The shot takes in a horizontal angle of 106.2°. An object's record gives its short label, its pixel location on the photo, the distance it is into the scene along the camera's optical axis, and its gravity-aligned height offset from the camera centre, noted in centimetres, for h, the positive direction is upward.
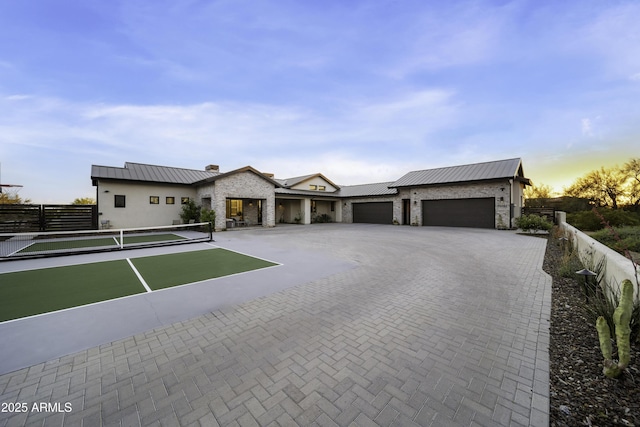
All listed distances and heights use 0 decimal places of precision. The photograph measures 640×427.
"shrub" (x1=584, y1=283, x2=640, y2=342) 301 -142
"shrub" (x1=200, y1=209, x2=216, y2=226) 1736 -37
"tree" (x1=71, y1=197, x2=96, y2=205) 3045 +150
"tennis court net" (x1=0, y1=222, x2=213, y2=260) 1012 -162
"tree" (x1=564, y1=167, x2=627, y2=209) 2598 +239
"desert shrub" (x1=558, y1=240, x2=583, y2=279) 640 -160
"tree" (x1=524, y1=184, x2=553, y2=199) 3403 +239
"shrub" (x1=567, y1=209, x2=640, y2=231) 1612 -80
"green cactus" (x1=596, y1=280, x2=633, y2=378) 243 -134
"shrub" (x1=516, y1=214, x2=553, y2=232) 1604 -105
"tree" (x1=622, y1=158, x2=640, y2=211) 2475 +290
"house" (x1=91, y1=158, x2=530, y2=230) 1788 +128
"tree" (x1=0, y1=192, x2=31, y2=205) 2611 +158
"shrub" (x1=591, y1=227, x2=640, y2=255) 955 -133
